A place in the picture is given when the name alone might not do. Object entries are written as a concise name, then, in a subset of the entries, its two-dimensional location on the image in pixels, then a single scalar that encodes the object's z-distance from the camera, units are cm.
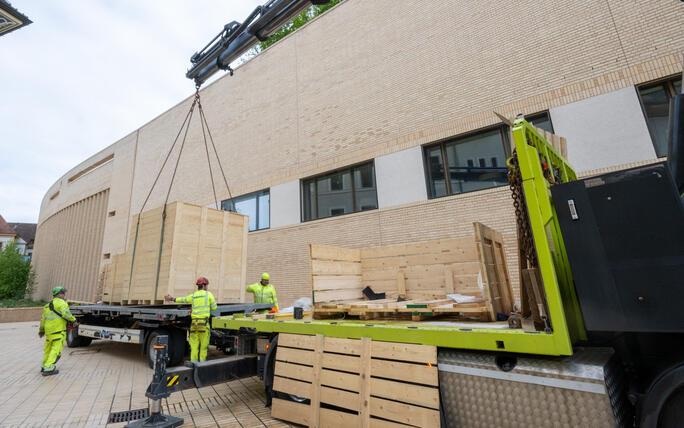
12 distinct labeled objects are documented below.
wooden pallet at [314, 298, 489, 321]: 336
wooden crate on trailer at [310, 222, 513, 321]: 348
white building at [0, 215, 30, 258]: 4973
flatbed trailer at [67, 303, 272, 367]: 630
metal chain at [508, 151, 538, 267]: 265
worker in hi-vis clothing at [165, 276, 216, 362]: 588
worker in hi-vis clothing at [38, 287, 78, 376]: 665
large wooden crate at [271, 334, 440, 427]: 272
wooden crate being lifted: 664
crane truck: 201
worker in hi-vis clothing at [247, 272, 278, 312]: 835
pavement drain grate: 412
